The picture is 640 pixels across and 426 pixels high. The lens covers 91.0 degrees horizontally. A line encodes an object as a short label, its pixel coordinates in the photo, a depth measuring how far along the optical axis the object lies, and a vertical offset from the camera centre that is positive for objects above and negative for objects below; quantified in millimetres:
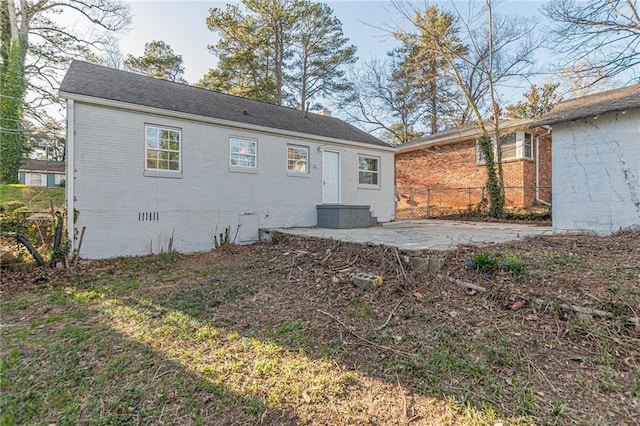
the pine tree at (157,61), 19484 +9867
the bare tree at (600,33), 7526 +4553
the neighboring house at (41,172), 25000 +3626
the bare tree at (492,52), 12641 +6800
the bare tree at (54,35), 14164 +8475
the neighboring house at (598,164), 6332 +1123
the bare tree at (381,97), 19875 +7748
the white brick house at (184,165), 6727 +1369
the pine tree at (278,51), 18125 +10094
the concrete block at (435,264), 4492 -686
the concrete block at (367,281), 4379 -915
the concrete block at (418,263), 4625 -699
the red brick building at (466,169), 13070 +2266
